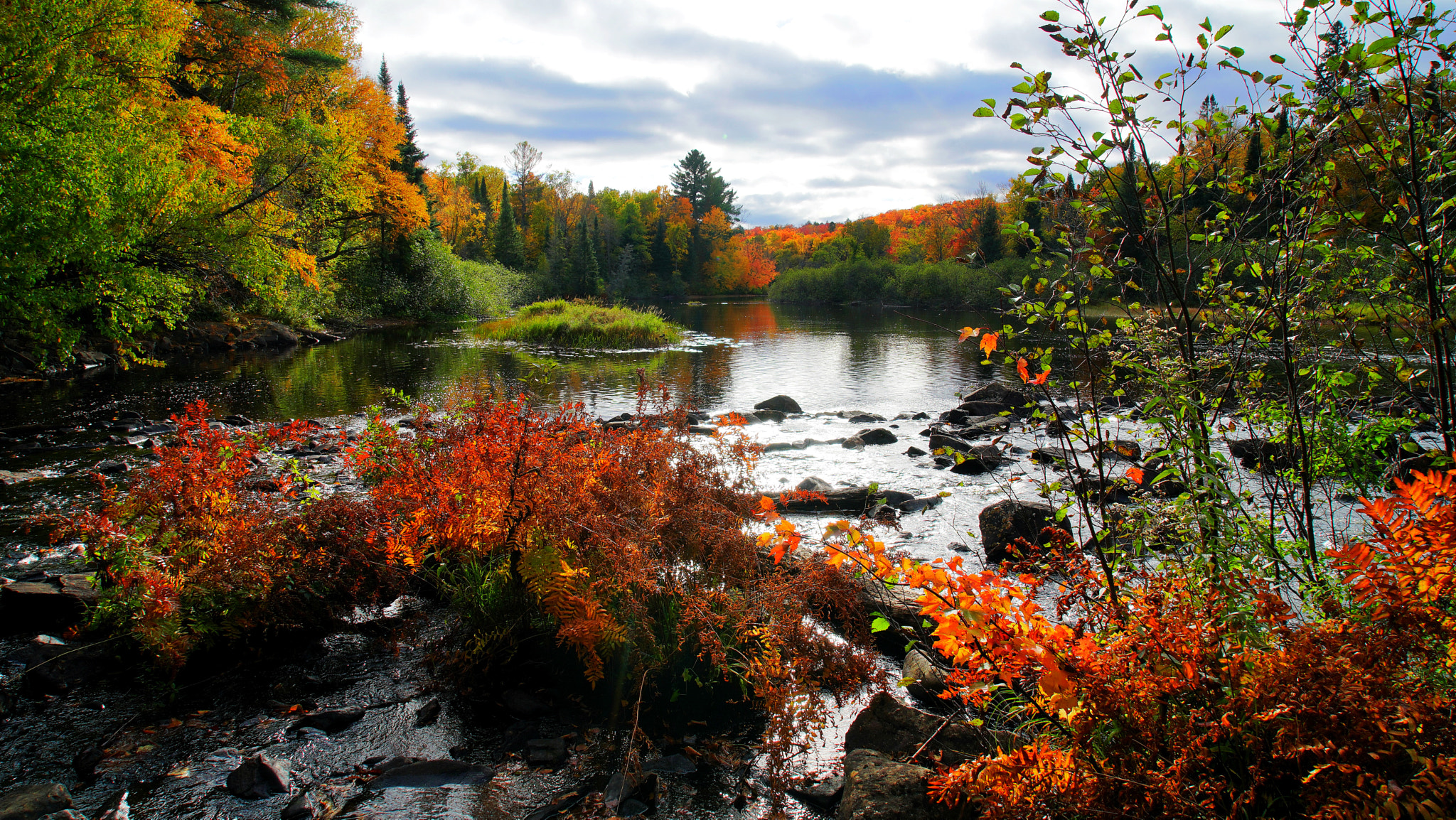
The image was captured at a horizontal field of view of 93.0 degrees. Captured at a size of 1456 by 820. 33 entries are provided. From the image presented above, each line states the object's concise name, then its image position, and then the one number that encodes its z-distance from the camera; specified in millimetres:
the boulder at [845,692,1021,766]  3633
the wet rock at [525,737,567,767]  4160
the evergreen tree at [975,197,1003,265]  46094
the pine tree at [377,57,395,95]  54312
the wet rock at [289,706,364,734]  4406
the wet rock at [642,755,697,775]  4117
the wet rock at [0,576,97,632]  5273
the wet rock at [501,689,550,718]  4668
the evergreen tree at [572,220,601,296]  61500
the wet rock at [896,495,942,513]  9164
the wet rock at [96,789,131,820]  3571
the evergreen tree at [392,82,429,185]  46562
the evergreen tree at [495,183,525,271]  61625
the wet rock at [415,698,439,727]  4523
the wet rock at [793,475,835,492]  9672
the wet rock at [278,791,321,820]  3641
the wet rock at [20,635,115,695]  4578
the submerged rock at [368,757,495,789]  3939
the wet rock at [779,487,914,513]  9148
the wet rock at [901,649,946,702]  4645
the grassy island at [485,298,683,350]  31281
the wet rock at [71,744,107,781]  3875
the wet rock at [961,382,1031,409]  16391
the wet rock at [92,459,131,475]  9547
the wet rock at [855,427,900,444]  13305
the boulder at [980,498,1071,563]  6918
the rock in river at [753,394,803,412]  16359
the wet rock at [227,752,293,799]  3805
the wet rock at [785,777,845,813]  3801
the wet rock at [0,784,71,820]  3393
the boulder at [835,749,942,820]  3100
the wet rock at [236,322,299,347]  26297
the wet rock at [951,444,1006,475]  10648
